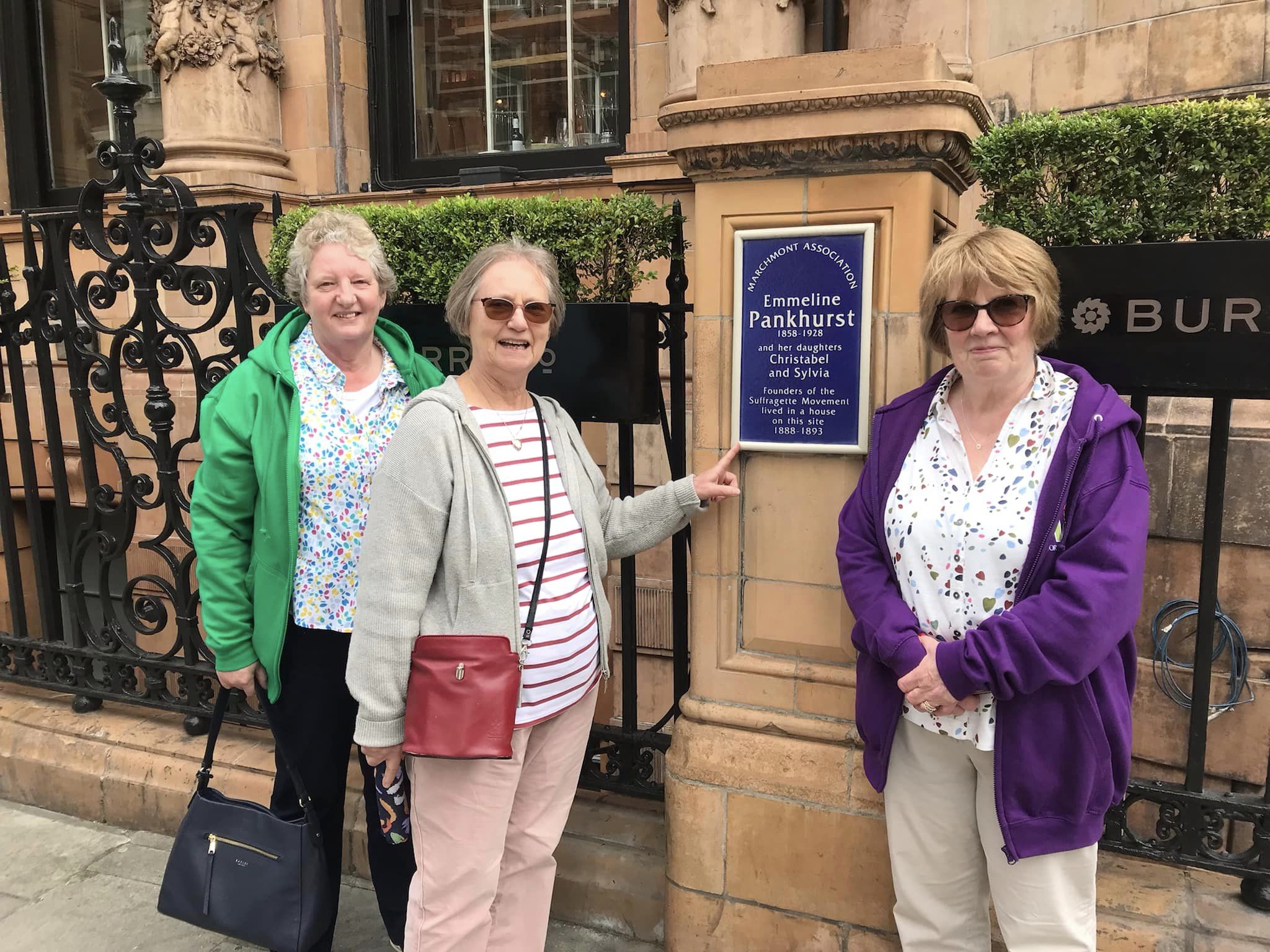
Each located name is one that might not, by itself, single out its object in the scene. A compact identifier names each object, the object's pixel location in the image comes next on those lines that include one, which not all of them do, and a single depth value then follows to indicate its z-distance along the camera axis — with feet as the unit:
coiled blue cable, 14.83
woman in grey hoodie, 7.13
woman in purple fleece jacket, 6.26
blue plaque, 8.16
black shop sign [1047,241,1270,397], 7.31
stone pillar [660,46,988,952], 7.97
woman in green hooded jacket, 8.38
